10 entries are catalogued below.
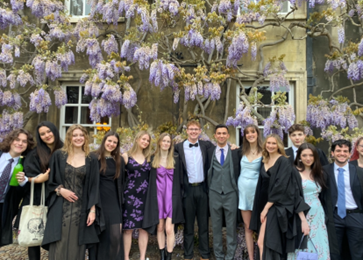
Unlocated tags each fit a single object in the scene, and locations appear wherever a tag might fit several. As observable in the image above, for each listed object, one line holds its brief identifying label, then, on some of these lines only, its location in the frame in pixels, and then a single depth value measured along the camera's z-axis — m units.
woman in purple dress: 3.71
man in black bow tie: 3.94
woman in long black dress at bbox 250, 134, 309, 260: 3.15
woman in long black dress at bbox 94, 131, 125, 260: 3.34
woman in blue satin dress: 3.66
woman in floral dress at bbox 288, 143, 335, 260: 3.14
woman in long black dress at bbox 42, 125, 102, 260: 3.02
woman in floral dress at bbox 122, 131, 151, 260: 3.62
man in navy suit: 3.20
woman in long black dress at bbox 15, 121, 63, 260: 3.15
